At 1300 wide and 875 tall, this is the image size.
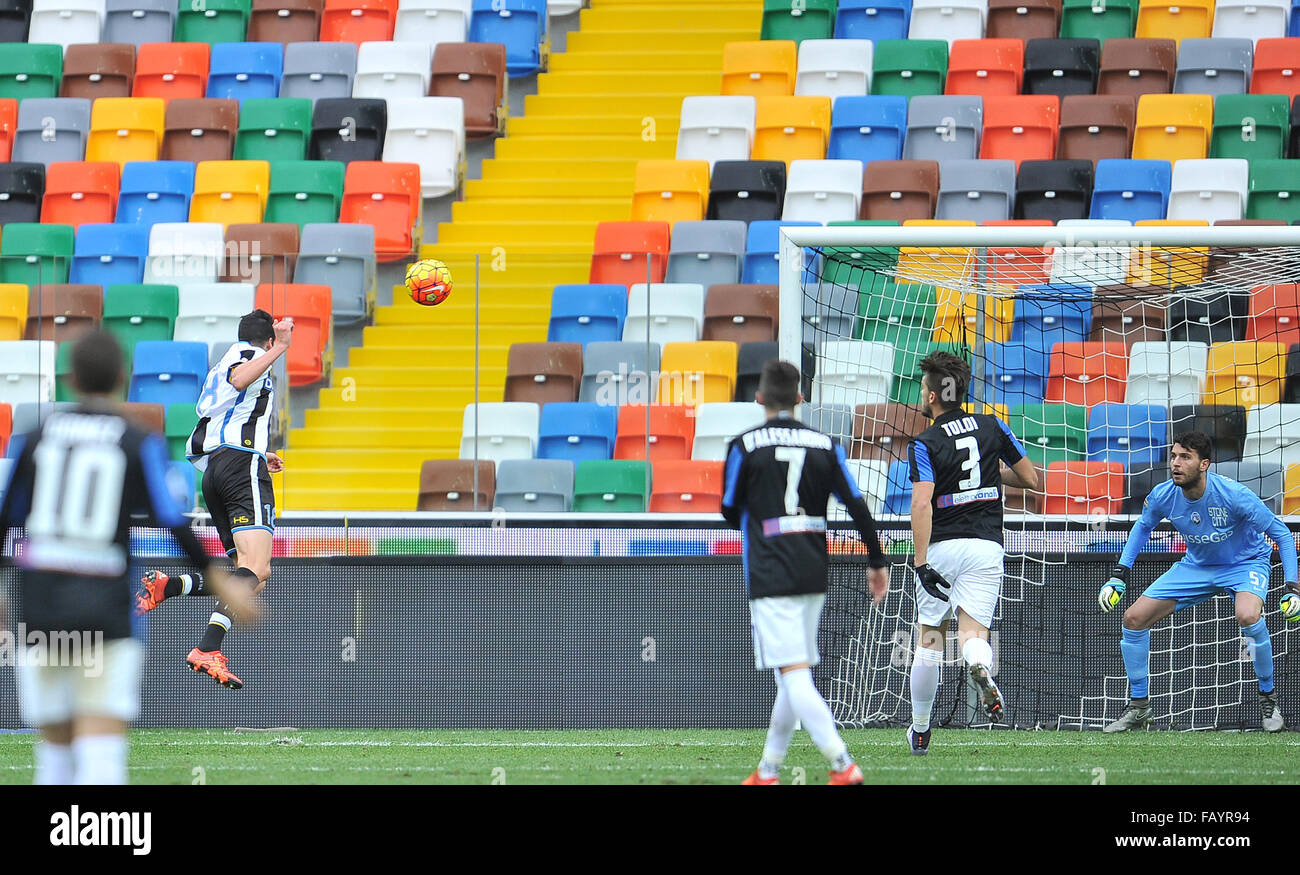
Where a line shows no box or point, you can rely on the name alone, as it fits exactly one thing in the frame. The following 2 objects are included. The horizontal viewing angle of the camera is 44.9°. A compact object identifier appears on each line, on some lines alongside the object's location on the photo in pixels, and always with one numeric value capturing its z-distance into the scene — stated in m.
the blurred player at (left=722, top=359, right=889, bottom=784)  5.84
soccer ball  9.62
